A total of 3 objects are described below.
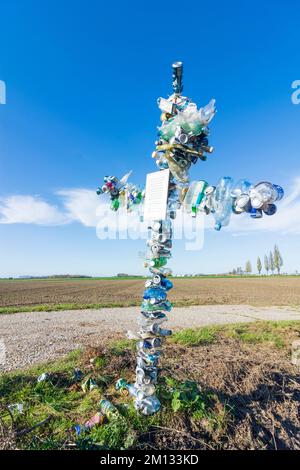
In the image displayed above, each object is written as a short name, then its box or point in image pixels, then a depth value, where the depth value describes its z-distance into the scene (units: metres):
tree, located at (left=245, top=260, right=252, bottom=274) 133.25
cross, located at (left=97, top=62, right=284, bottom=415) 3.02
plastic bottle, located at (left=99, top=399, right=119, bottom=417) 3.29
